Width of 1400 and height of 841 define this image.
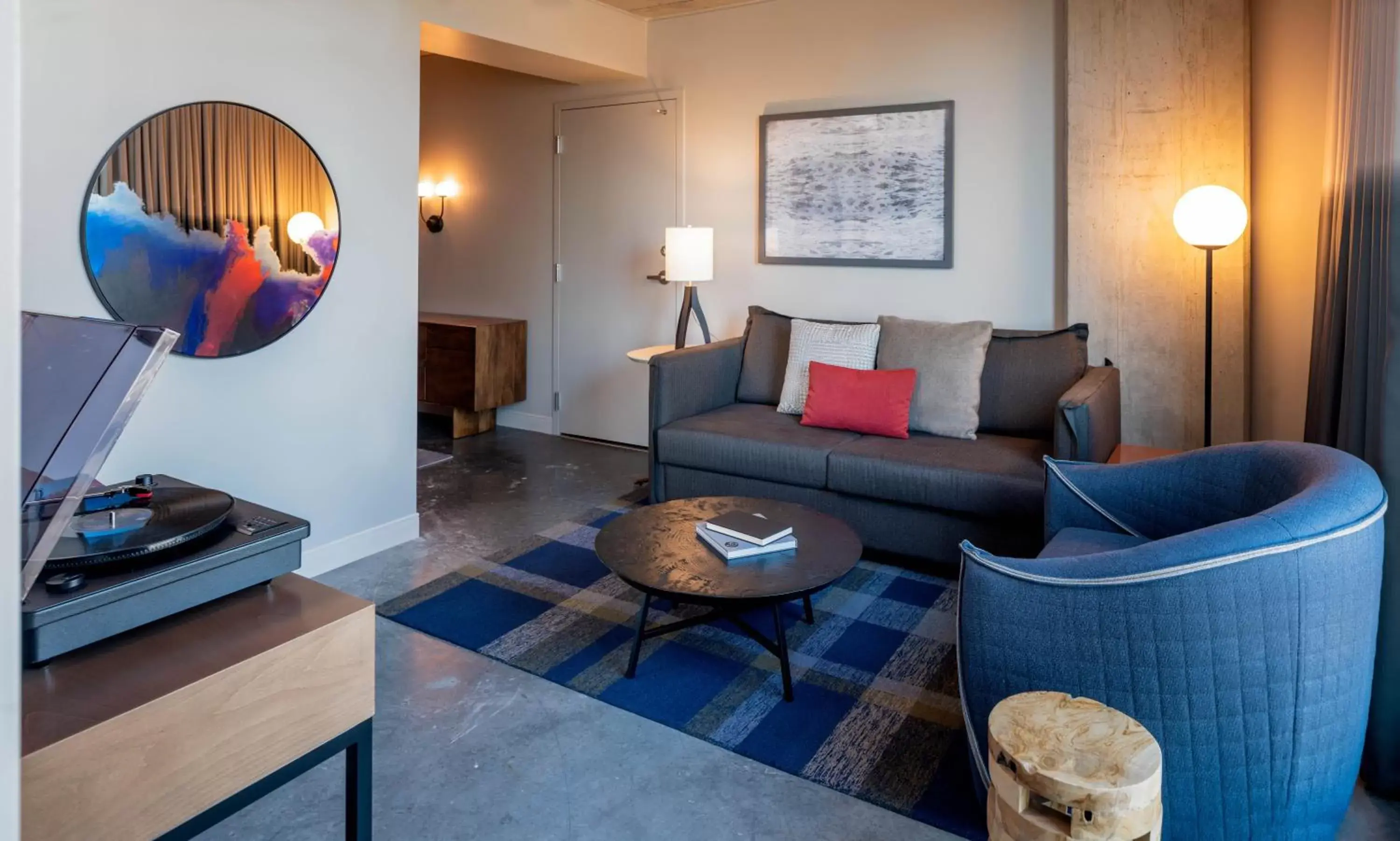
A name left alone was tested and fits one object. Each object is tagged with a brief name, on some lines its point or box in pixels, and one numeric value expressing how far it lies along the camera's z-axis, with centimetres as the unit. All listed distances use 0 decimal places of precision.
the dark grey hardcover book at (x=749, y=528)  254
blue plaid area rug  213
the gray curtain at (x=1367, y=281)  183
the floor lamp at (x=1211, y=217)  314
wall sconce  601
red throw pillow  365
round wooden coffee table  227
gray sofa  314
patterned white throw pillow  395
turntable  90
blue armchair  154
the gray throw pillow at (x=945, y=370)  367
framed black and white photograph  423
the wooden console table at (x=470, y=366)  547
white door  510
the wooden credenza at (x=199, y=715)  89
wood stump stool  100
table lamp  443
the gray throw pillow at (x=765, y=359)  430
